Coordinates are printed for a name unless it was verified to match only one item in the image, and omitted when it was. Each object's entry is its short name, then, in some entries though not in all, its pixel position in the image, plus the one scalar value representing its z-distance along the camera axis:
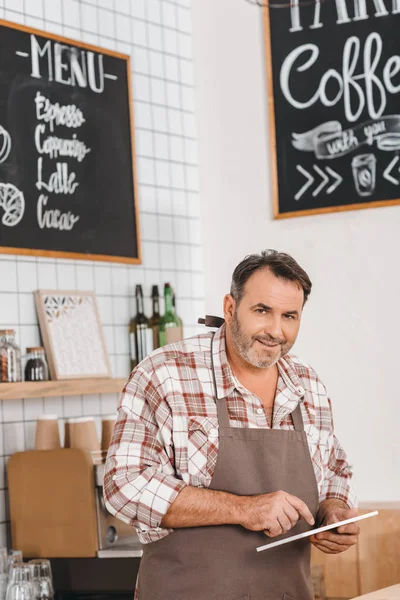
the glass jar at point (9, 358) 3.67
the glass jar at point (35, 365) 3.80
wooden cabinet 3.67
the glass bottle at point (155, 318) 4.52
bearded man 2.29
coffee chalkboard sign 4.43
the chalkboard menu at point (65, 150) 3.96
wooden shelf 3.59
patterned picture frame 3.95
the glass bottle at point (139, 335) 4.43
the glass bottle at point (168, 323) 4.48
